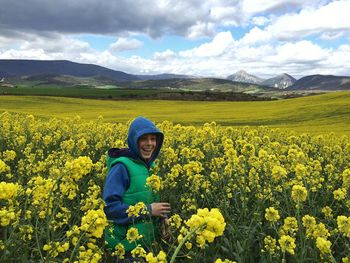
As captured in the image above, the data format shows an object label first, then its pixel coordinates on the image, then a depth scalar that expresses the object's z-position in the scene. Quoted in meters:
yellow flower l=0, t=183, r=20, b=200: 2.66
